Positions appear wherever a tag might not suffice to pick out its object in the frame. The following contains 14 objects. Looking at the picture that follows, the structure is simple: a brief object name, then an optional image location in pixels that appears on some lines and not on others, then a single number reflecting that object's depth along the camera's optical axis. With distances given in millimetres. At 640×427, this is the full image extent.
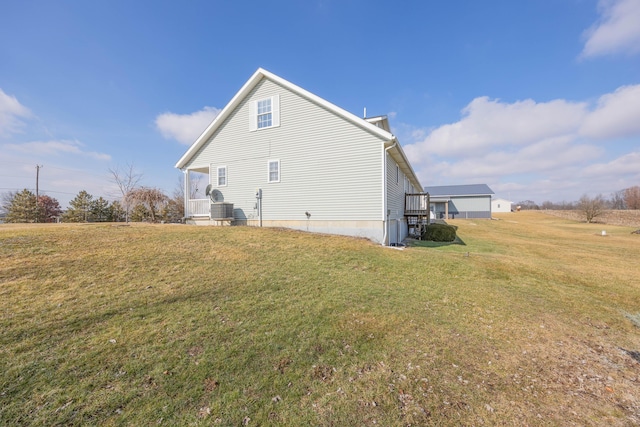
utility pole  26838
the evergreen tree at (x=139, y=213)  21467
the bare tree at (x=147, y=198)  19859
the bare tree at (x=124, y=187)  20894
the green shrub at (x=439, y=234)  15695
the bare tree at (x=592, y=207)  37531
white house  11062
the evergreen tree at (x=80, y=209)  25125
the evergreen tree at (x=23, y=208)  25516
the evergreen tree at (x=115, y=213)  25734
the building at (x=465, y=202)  38812
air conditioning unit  13062
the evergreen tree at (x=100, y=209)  25594
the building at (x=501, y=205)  57312
